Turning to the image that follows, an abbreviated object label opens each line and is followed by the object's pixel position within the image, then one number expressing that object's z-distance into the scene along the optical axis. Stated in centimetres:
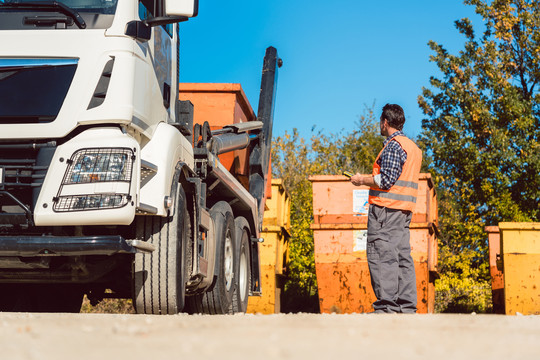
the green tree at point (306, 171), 1319
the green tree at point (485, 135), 1916
